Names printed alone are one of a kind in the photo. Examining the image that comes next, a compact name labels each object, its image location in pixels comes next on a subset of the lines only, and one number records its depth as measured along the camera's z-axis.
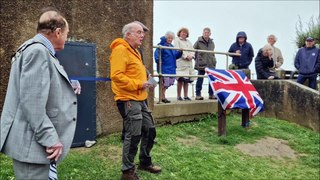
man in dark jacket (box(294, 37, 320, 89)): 9.74
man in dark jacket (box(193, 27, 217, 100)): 8.94
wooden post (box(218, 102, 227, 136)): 7.18
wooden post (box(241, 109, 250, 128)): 7.75
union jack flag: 7.18
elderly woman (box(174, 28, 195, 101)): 8.37
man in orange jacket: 4.41
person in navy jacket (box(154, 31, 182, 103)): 7.86
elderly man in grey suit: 2.40
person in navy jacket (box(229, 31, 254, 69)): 9.39
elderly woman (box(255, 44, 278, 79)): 9.41
